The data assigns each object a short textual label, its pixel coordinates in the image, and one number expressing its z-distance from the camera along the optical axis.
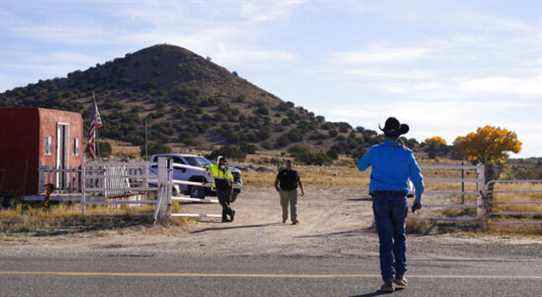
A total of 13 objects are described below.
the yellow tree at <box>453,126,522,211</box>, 42.28
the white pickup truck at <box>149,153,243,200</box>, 28.53
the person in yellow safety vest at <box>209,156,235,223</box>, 20.95
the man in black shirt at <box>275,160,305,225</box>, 21.03
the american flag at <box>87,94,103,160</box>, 28.05
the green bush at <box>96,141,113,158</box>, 59.48
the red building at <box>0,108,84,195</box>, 23.81
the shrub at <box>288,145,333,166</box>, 71.86
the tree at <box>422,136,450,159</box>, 87.31
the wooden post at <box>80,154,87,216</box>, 20.06
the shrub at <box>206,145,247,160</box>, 67.81
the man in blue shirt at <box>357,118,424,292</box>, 9.45
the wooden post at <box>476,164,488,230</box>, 18.48
